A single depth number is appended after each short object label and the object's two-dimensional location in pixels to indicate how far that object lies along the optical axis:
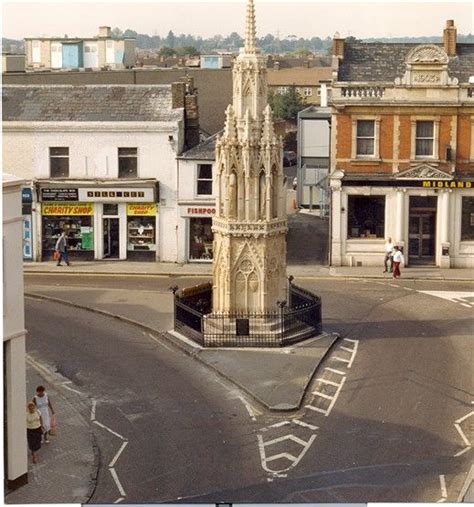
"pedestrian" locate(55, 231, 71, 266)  50.71
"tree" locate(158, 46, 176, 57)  132.45
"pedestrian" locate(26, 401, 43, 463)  27.52
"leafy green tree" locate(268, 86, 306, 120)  108.53
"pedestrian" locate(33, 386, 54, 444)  28.66
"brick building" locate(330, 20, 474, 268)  49.72
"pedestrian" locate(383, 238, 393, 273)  49.09
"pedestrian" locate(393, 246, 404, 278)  47.75
